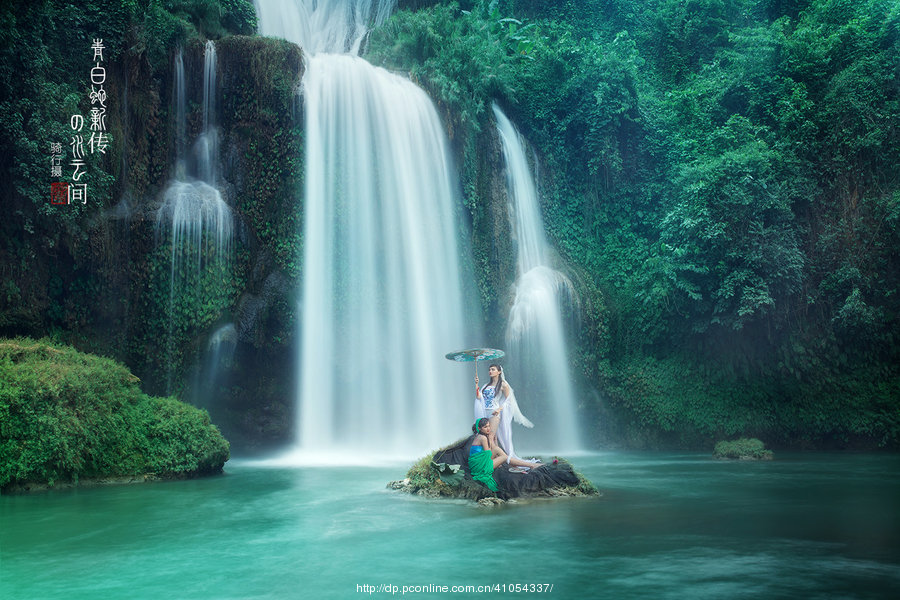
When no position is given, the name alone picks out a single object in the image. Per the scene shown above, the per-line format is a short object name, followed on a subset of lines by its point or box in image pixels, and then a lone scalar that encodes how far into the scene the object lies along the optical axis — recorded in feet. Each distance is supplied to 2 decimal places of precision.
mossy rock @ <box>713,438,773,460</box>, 54.75
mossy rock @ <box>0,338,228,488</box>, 35.73
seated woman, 31.42
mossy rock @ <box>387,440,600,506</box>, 32.01
